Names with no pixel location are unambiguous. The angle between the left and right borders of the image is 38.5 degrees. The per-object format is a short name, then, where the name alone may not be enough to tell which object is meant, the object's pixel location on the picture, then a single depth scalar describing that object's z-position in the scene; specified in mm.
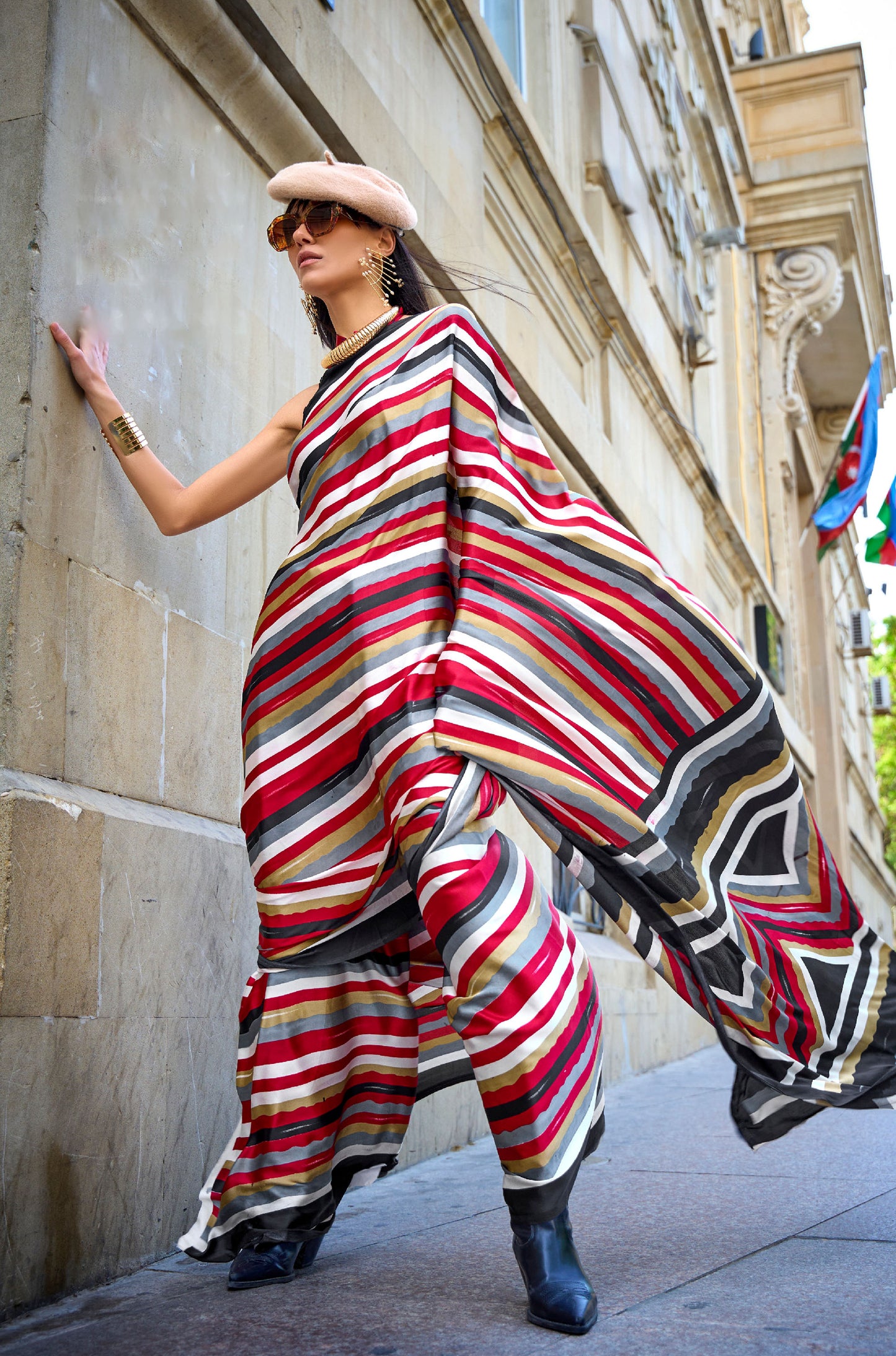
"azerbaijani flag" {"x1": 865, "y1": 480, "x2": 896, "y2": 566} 14359
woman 2119
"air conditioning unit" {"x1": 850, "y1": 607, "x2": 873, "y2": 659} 24188
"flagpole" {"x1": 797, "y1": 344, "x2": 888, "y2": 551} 15016
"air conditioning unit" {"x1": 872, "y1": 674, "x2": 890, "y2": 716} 31844
